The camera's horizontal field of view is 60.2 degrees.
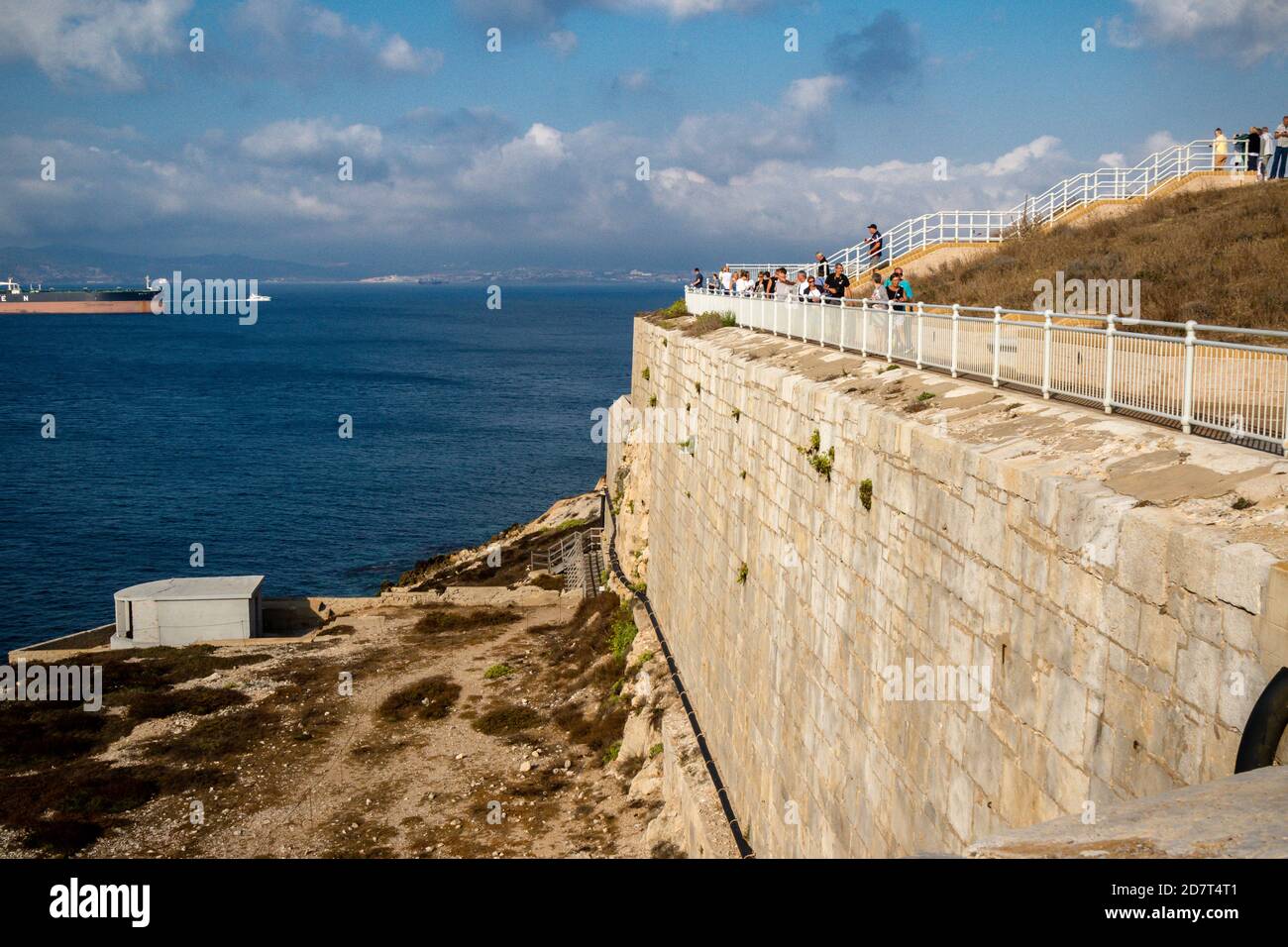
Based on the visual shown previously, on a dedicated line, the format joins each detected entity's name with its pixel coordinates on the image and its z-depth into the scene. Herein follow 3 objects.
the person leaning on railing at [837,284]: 18.95
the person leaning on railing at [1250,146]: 29.09
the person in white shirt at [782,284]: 21.71
